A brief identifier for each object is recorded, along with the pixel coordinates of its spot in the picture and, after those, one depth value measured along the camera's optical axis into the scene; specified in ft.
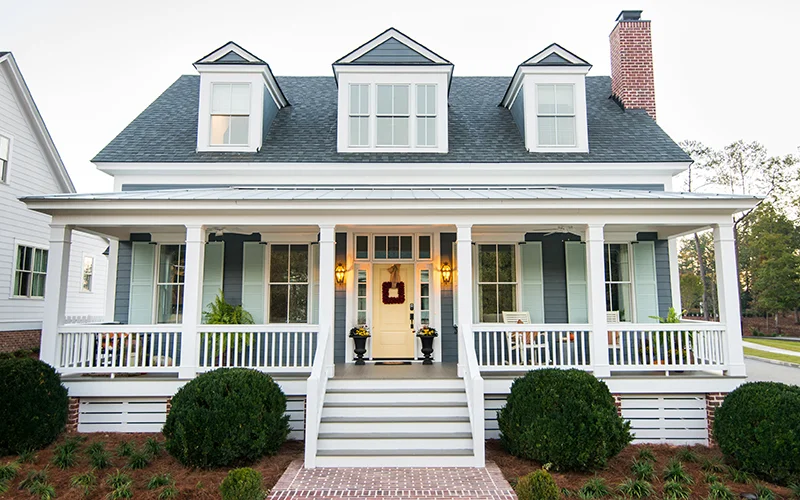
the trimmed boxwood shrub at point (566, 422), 19.76
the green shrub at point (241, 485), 15.08
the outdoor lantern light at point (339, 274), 33.42
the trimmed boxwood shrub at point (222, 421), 19.84
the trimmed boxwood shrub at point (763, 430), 18.97
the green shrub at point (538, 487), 15.64
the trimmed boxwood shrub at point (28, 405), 21.34
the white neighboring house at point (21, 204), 44.93
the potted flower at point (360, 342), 32.30
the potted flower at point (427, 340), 32.22
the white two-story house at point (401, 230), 25.57
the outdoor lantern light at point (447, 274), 33.65
